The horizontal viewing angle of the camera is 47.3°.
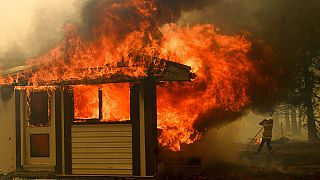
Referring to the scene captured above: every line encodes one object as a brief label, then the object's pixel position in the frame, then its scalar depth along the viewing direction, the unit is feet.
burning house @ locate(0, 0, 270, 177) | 32.68
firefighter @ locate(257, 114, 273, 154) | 52.39
